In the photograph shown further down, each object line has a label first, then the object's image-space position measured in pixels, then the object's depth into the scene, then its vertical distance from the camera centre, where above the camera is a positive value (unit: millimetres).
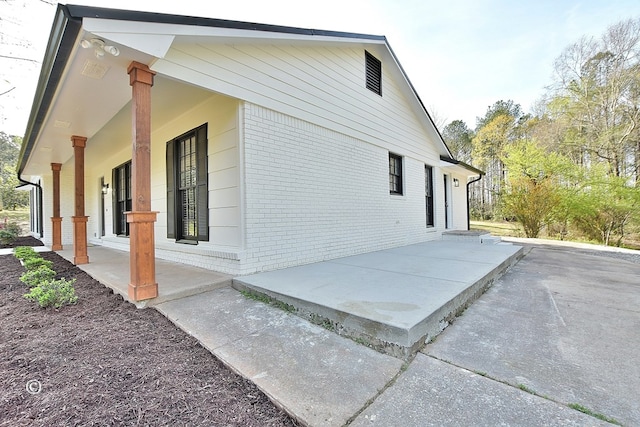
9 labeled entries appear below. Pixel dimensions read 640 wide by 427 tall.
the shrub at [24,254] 5964 -818
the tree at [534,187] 11594 +944
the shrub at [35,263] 4770 -820
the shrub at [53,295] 2973 -851
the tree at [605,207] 10750 +41
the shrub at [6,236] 10398 -724
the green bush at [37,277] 3922 -872
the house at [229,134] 2910 +1517
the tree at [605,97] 12234 +5272
